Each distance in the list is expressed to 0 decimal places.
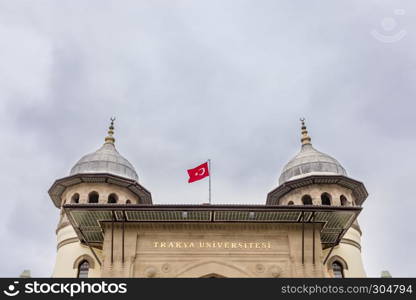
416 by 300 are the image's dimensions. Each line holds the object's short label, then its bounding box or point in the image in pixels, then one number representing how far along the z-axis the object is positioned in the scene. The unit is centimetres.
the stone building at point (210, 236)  2273
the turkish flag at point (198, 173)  2670
